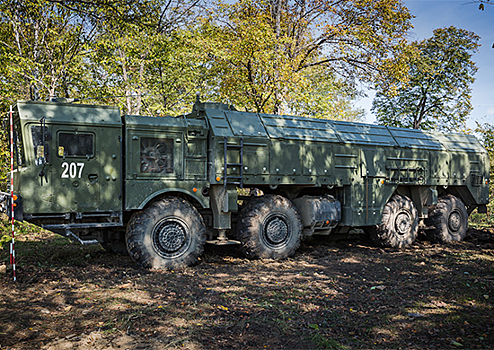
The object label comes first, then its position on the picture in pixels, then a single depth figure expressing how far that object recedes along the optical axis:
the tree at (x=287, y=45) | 15.34
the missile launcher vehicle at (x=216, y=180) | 7.69
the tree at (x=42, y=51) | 14.53
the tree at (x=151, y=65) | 16.05
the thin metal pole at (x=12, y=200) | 7.05
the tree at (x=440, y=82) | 22.91
